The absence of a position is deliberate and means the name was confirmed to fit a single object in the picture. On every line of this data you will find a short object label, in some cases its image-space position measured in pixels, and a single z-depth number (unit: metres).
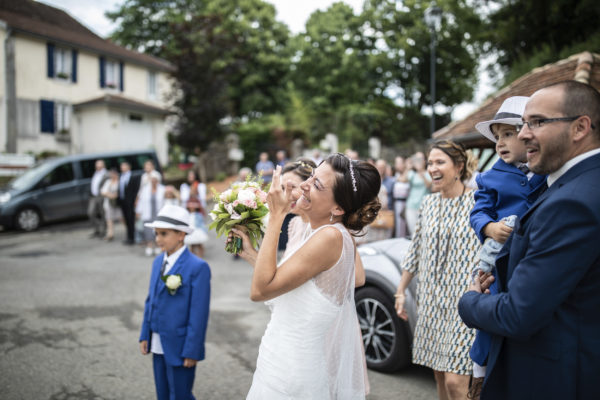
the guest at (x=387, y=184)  10.52
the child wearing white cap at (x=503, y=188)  2.27
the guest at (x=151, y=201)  10.88
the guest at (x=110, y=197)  12.42
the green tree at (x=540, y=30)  11.23
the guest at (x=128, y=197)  12.08
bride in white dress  2.13
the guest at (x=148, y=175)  11.16
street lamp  14.87
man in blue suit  1.51
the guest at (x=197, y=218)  9.09
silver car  4.22
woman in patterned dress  2.98
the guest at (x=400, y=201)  10.14
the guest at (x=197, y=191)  10.11
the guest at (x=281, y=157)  12.43
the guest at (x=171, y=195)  10.26
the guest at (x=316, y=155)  13.26
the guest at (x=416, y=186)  9.27
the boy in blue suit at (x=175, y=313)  3.27
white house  21.33
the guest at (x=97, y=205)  12.84
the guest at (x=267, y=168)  11.63
